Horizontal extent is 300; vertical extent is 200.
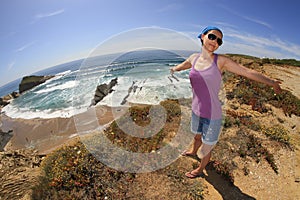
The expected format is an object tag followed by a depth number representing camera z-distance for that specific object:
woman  2.78
